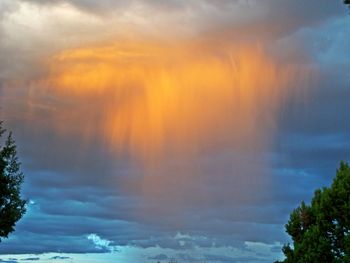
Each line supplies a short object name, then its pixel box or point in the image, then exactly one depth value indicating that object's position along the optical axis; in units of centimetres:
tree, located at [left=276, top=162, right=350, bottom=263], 3872
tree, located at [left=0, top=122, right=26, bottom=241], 2928
